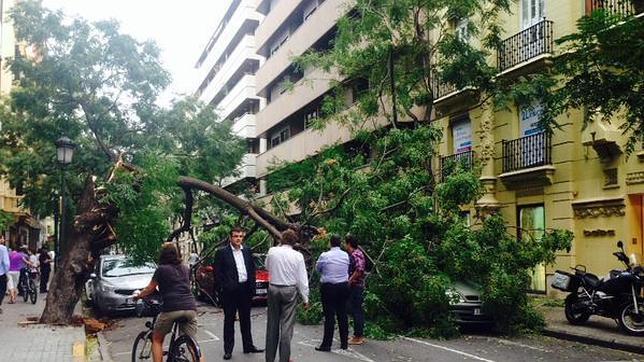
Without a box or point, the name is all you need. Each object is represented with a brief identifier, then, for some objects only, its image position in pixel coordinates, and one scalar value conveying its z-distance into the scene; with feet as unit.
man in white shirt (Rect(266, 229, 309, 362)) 29.40
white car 55.47
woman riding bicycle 25.40
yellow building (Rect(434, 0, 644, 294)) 55.62
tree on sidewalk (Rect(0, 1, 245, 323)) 48.11
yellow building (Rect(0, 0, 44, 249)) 113.91
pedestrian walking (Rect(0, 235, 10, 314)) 54.08
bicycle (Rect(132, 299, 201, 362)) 24.99
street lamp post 59.21
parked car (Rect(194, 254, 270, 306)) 58.90
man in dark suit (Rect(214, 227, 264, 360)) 31.99
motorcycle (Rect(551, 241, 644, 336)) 40.19
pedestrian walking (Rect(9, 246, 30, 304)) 66.36
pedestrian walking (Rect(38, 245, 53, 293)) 84.23
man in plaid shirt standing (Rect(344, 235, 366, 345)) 36.55
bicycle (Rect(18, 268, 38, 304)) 67.15
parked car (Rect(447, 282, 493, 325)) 42.29
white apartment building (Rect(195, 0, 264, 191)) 155.63
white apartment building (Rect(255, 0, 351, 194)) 108.06
